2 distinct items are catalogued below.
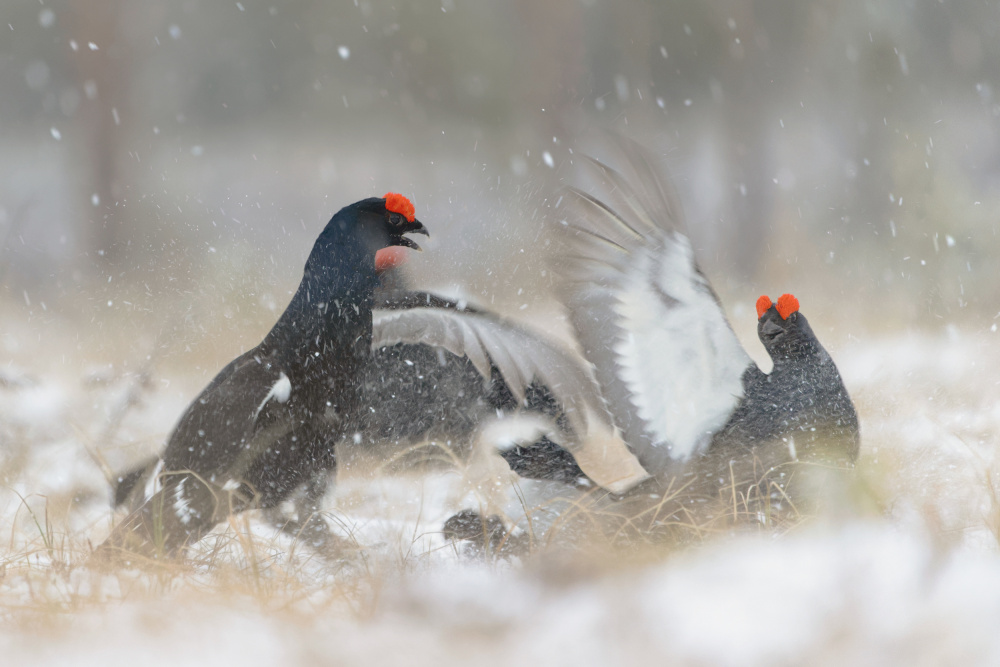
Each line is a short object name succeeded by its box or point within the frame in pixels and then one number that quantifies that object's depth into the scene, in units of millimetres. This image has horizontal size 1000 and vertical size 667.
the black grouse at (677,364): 18122
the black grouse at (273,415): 18098
